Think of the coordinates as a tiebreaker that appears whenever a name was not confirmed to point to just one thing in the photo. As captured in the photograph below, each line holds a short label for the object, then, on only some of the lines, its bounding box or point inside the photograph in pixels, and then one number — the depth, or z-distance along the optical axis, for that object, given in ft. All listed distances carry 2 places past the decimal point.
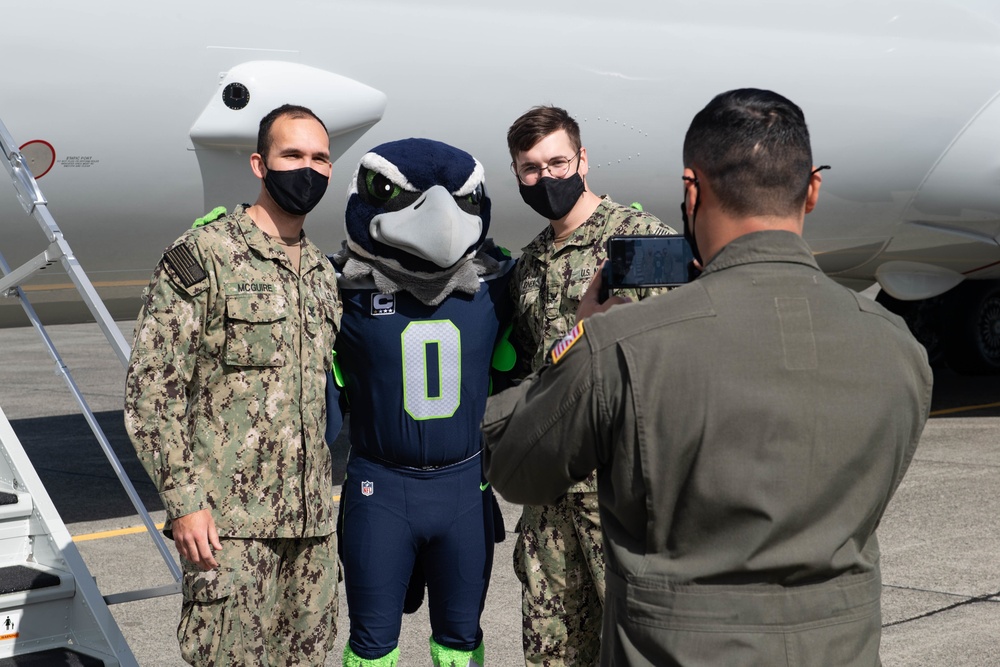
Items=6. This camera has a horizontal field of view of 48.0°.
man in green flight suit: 5.70
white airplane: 18.71
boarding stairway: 10.85
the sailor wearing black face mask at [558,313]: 11.12
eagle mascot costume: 10.78
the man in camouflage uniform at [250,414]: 9.71
